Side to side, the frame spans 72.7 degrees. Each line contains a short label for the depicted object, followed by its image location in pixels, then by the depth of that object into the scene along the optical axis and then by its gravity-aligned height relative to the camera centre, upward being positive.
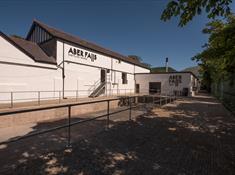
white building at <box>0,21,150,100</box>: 11.46 +1.95
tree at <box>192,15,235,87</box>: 3.92 +1.25
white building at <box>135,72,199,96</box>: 23.20 +0.82
